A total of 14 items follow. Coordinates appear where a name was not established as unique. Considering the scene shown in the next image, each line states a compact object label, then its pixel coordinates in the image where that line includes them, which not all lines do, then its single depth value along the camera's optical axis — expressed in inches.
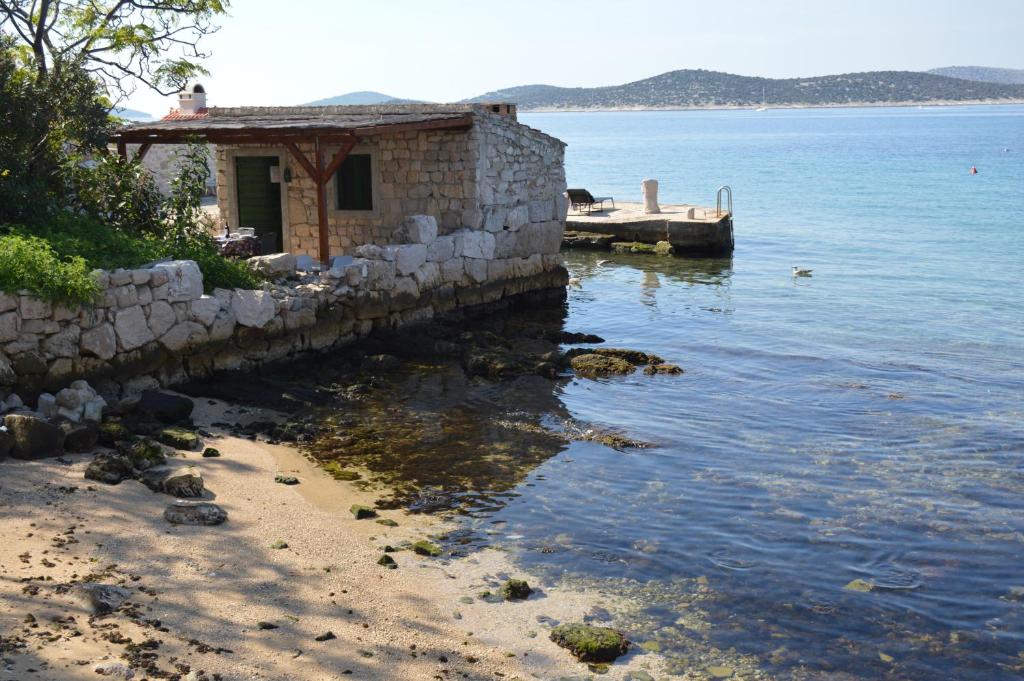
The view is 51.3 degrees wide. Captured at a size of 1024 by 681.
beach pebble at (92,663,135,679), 246.2
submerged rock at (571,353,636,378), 631.8
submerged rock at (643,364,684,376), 636.1
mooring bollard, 1285.7
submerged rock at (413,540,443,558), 357.4
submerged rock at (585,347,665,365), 660.1
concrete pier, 1160.8
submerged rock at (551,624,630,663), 289.3
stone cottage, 762.2
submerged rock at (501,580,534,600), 325.7
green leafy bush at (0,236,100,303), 461.7
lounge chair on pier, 1294.3
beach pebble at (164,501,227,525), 355.6
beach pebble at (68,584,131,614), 277.6
